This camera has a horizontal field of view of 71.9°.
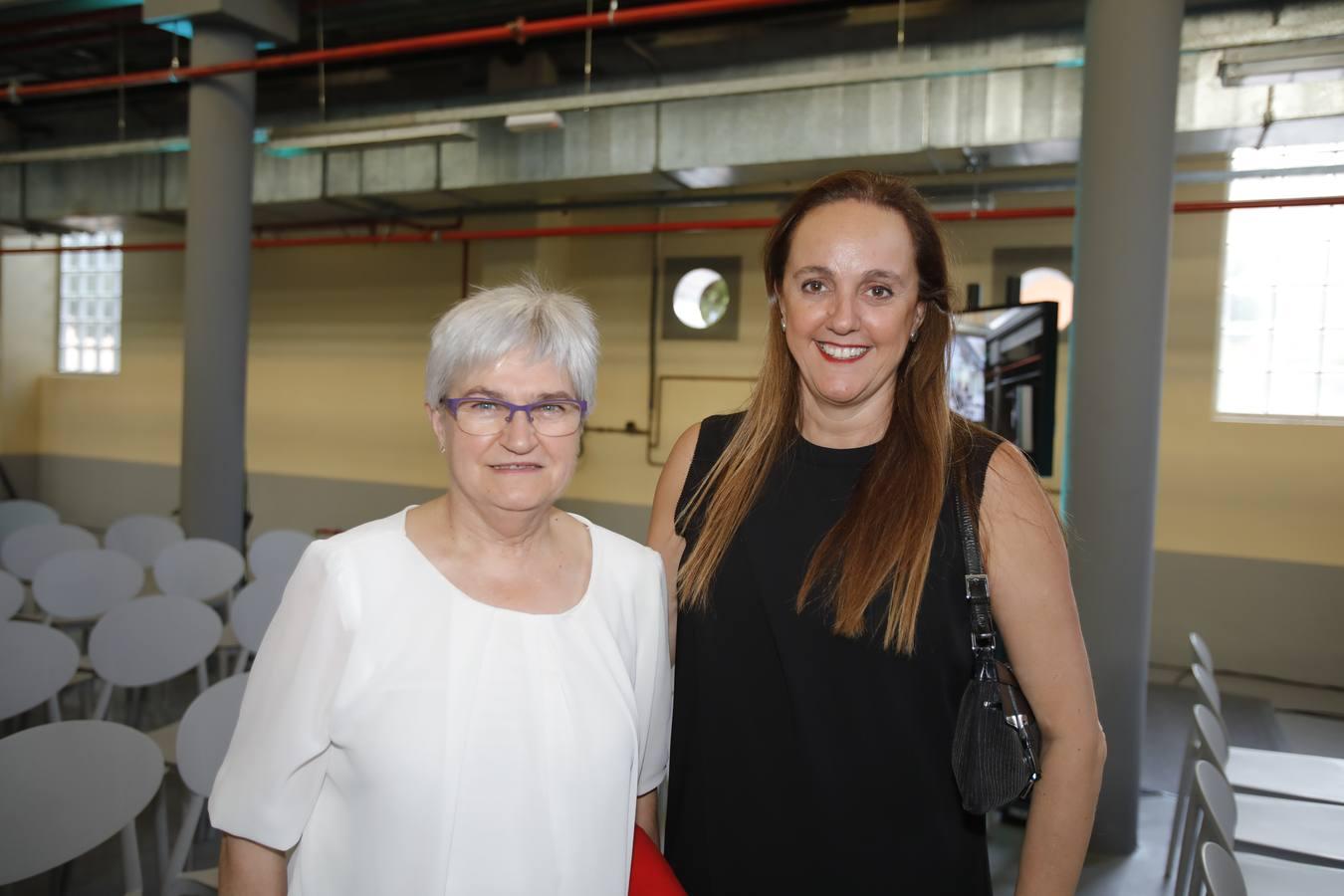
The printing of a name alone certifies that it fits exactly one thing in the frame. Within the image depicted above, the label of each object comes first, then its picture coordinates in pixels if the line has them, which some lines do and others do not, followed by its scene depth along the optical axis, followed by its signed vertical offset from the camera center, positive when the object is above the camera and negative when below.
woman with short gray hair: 1.24 -0.42
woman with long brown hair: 1.35 -0.33
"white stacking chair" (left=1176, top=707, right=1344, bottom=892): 2.93 -1.36
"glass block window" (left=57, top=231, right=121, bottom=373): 11.34 +0.71
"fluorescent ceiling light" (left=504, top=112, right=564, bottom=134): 5.18 +1.48
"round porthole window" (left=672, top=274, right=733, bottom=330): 8.08 +0.81
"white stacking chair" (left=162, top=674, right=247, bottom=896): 2.41 -0.99
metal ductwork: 4.75 +1.59
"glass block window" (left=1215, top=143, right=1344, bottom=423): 6.48 +0.76
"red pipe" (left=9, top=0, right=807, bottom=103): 4.03 +1.76
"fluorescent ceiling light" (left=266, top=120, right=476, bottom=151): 5.44 +1.49
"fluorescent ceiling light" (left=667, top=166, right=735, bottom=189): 6.02 +1.41
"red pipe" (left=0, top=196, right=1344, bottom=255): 4.87 +1.09
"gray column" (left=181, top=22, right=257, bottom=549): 5.86 +0.51
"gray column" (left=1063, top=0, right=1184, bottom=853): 3.74 +0.23
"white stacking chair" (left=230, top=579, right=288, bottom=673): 3.92 -1.02
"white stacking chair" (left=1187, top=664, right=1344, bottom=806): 3.34 -1.36
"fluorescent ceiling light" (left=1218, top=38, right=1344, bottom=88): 3.81 +1.47
